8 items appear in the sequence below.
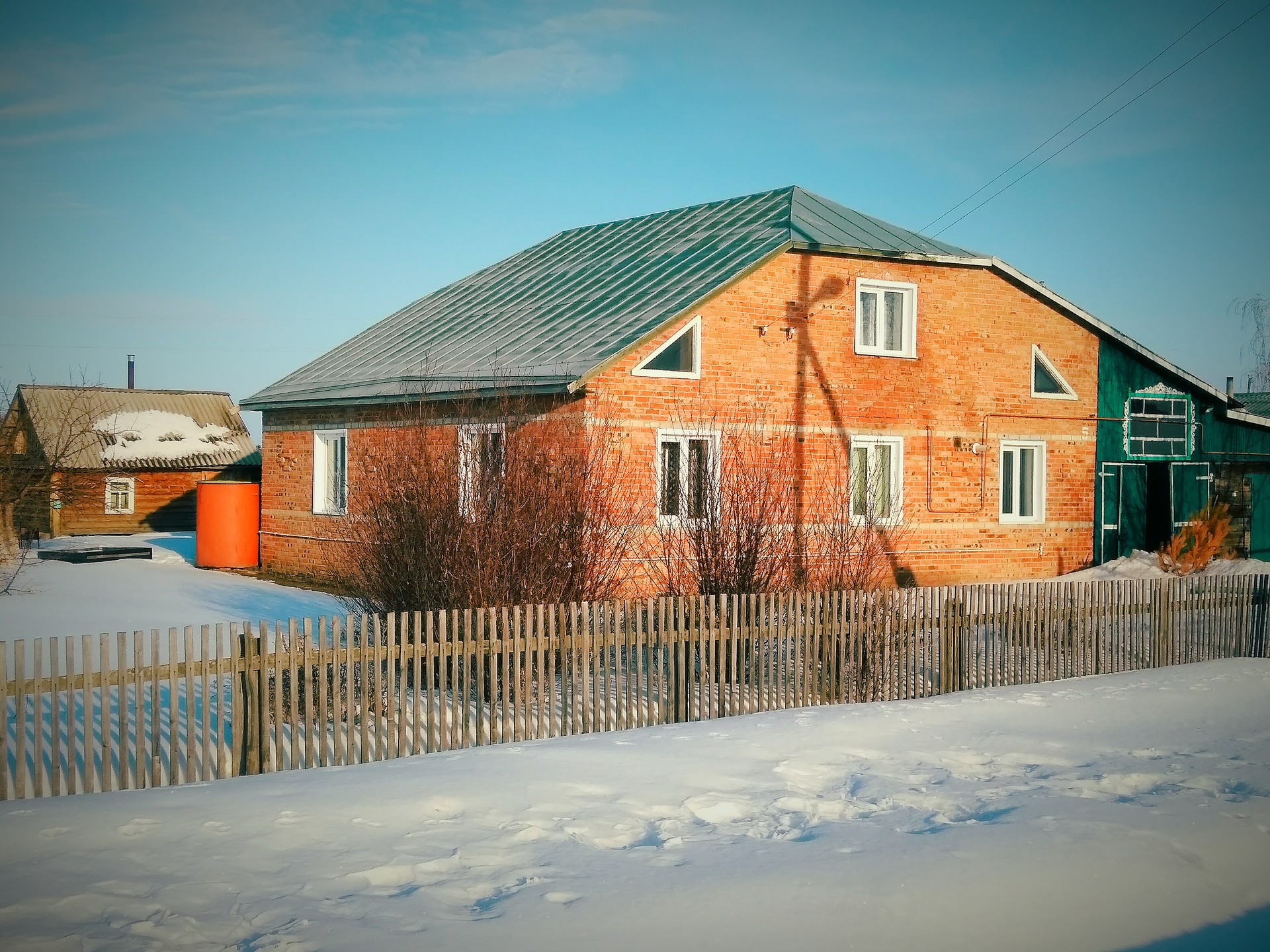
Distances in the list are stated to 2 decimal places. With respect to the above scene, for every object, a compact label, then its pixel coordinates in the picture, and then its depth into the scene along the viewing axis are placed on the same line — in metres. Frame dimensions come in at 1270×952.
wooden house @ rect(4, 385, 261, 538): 37.03
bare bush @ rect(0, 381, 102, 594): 20.34
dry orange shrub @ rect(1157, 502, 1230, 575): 21.44
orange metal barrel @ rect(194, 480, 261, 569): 24.69
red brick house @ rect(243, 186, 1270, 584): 18.03
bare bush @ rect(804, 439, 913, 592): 18.36
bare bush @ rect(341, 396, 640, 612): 11.16
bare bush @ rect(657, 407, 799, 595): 12.45
